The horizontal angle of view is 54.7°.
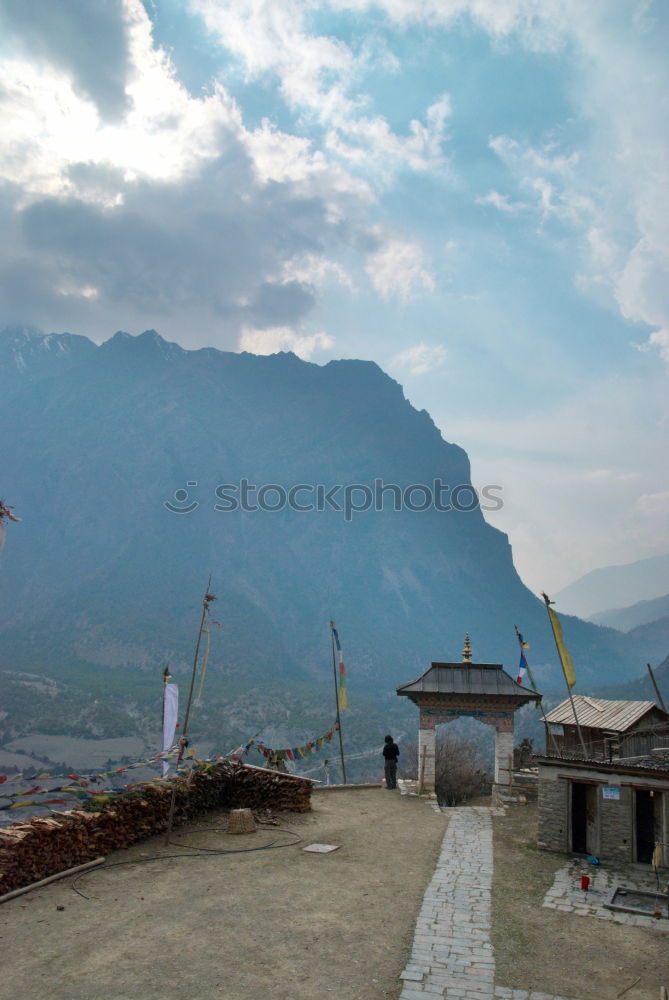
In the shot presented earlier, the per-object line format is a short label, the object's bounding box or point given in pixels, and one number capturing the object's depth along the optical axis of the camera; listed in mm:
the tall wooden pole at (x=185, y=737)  16341
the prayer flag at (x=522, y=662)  22819
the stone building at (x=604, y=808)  14375
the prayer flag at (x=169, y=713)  18266
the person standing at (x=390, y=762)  23203
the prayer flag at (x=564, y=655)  19114
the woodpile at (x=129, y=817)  12141
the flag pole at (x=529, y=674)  22797
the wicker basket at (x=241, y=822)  16167
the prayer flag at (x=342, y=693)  28328
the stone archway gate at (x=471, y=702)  22906
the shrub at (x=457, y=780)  28781
